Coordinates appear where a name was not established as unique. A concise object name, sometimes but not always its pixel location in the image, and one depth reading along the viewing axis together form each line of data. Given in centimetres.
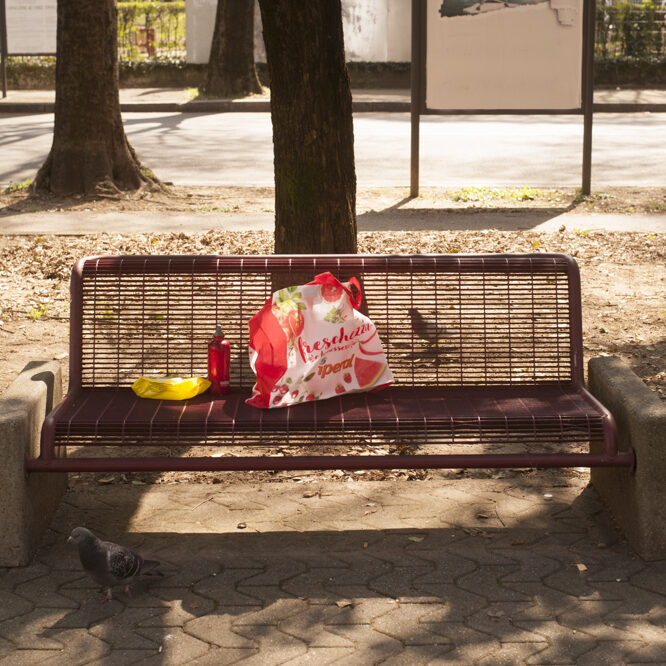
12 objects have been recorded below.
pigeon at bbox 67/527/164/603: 385
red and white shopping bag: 454
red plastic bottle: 474
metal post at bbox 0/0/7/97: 2352
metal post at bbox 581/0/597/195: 1186
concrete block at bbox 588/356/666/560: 421
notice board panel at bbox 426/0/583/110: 1191
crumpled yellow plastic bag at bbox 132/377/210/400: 467
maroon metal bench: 430
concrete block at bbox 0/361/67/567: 418
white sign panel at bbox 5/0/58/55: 2352
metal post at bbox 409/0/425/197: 1183
